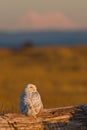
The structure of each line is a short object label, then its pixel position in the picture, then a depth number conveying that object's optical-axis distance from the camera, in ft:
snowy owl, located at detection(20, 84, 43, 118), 54.70
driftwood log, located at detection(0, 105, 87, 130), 53.57
